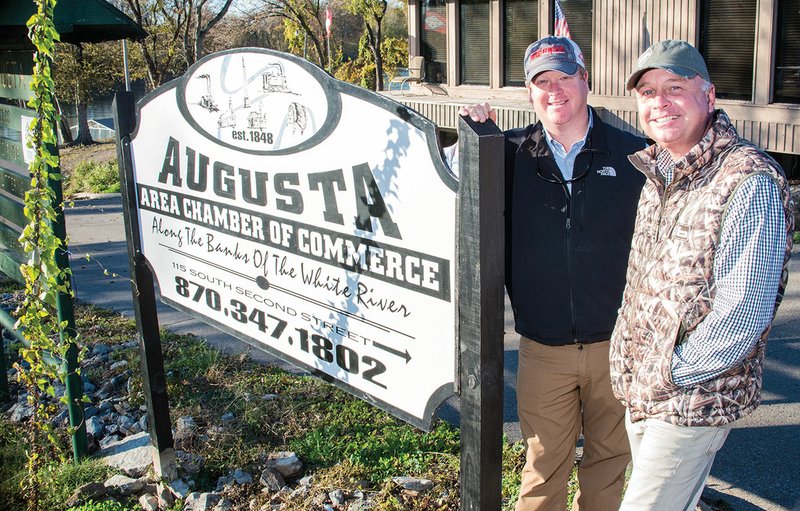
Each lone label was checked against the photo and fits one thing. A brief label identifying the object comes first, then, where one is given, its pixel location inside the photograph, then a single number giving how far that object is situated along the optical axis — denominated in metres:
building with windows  9.62
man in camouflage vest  2.02
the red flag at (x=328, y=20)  21.41
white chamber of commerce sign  2.36
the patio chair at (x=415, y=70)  16.61
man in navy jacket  2.73
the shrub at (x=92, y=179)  15.45
